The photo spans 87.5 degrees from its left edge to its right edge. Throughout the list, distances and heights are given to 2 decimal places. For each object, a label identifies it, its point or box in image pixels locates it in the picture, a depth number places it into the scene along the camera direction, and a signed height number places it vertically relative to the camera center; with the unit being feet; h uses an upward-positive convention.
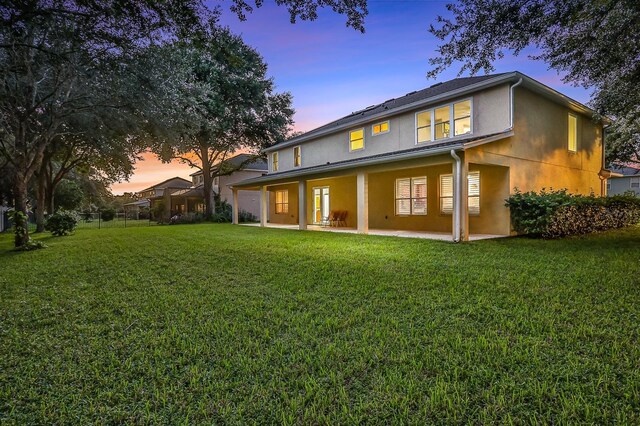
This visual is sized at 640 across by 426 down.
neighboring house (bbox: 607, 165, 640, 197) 109.50 +5.74
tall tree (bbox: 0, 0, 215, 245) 17.01 +10.68
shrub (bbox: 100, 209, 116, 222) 107.31 -1.82
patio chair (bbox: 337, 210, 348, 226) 51.24 -1.93
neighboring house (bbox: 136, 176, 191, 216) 93.43 +8.02
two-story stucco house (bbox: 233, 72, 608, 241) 33.42 +5.15
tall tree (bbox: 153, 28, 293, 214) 62.35 +20.71
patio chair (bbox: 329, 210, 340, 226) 51.42 -1.91
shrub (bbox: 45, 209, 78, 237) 46.24 -1.77
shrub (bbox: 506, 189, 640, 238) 31.48 -1.19
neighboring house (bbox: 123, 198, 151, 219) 119.83 -1.52
